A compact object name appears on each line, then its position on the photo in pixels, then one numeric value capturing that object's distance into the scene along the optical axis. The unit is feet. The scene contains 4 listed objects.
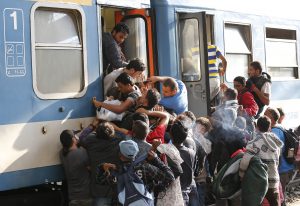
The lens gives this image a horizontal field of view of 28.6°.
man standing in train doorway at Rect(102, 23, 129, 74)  22.85
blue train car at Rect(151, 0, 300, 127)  25.02
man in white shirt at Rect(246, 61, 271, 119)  27.53
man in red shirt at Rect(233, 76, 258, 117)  26.68
